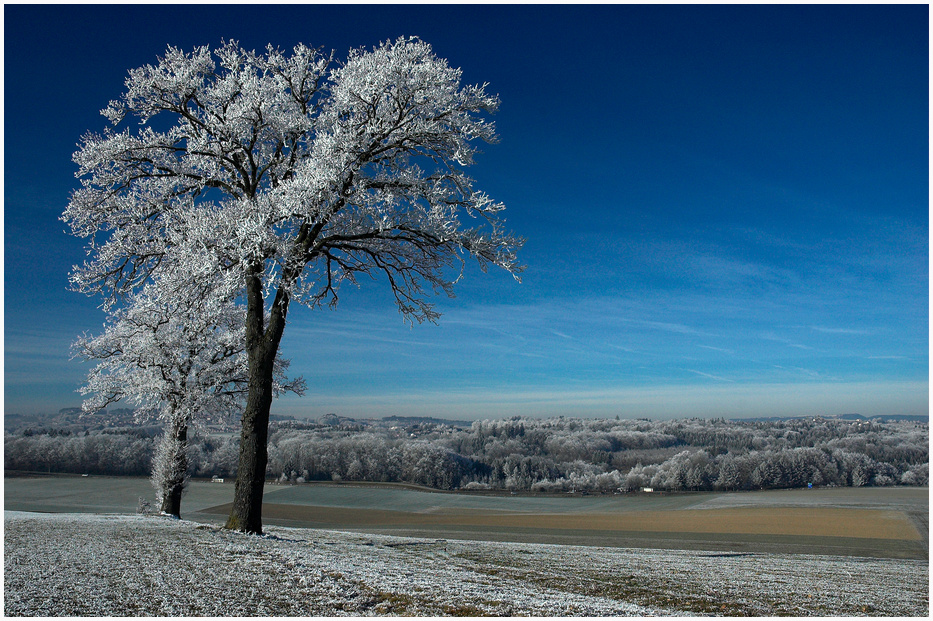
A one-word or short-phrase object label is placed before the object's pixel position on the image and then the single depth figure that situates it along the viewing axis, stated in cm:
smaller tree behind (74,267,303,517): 2208
